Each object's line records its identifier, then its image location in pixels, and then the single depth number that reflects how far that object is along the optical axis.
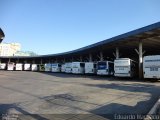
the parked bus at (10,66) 33.90
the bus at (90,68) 19.34
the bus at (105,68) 16.92
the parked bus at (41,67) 31.08
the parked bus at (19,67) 34.02
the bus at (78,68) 20.86
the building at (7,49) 72.97
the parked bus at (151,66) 12.00
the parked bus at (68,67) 22.55
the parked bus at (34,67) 33.60
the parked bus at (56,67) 26.91
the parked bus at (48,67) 28.68
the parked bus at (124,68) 13.87
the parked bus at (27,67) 34.20
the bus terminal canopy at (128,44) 12.96
